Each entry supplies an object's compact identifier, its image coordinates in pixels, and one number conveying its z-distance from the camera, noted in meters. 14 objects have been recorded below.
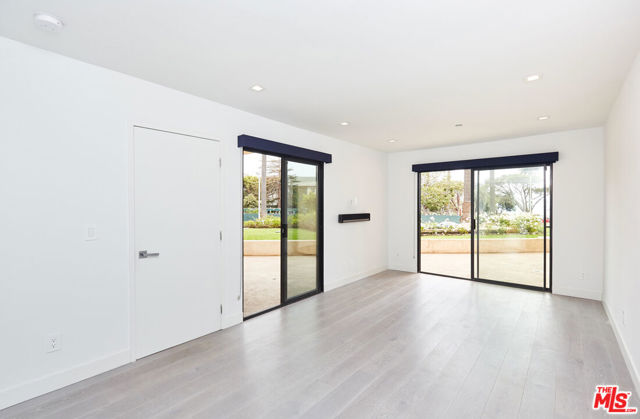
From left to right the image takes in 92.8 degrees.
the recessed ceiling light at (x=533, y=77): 2.66
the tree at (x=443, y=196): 7.27
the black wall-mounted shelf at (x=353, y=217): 5.16
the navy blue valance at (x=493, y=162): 4.72
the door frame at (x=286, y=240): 4.14
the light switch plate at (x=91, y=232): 2.44
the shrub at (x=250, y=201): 3.70
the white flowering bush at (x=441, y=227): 7.96
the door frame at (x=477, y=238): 4.79
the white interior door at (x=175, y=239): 2.78
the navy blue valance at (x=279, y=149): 3.56
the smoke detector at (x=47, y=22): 1.83
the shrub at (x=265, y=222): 3.87
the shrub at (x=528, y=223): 4.91
